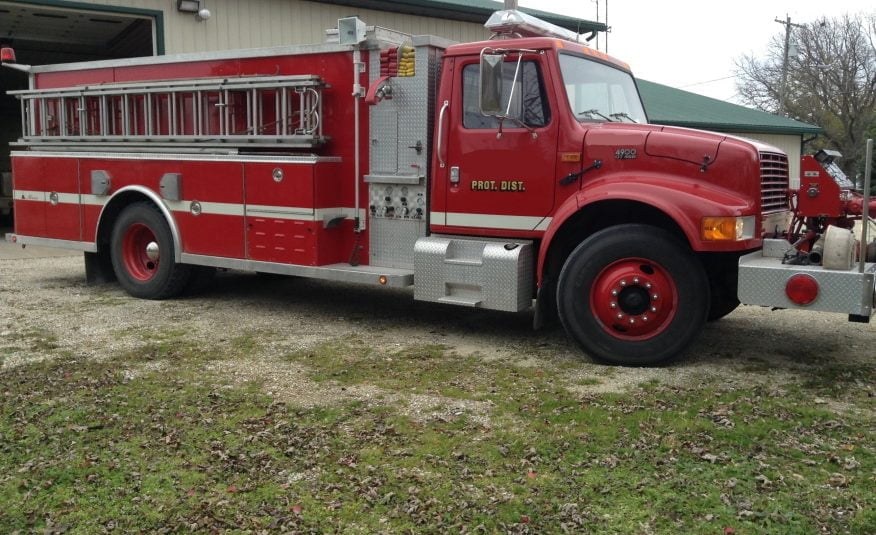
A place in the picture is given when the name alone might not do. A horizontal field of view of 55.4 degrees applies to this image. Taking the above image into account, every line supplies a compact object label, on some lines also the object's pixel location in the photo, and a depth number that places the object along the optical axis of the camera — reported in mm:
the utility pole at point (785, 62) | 40500
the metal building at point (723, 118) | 24794
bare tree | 45062
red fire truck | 5941
